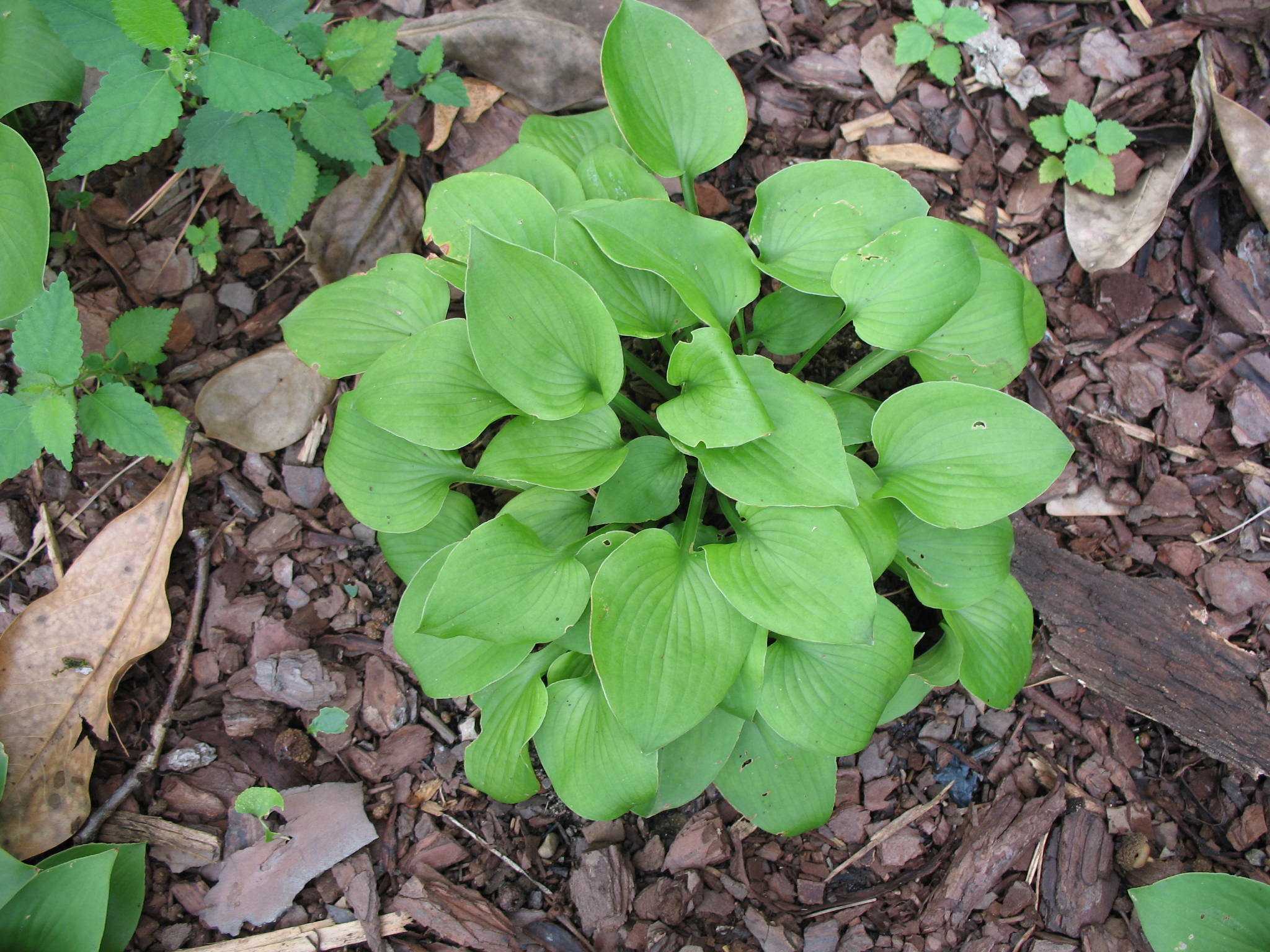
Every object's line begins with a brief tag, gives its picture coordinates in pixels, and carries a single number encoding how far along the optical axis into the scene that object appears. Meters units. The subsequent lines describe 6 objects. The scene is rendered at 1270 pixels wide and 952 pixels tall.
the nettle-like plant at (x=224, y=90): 0.58
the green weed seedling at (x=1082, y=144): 0.71
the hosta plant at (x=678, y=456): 0.56
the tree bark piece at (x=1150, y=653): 0.65
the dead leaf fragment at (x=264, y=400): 0.69
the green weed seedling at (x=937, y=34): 0.71
